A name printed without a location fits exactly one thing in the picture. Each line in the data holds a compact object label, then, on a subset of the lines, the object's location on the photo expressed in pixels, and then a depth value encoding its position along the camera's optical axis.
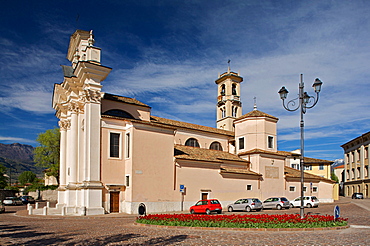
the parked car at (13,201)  46.03
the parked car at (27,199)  52.06
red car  25.72
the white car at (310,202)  35.22
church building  26.95
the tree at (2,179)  69.47
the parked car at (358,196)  58.25
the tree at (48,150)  57.38
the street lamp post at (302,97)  16.88
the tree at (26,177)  93.75
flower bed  14.80
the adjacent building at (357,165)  61.94
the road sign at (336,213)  15.84
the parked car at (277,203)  31.96
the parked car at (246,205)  28.73
